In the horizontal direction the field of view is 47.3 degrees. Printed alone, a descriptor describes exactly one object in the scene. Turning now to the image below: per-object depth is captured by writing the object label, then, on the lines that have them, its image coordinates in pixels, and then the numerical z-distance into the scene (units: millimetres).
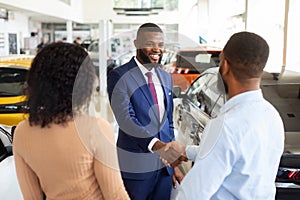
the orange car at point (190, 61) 6489
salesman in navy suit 1772
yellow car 3629
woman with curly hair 1079
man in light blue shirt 1078
